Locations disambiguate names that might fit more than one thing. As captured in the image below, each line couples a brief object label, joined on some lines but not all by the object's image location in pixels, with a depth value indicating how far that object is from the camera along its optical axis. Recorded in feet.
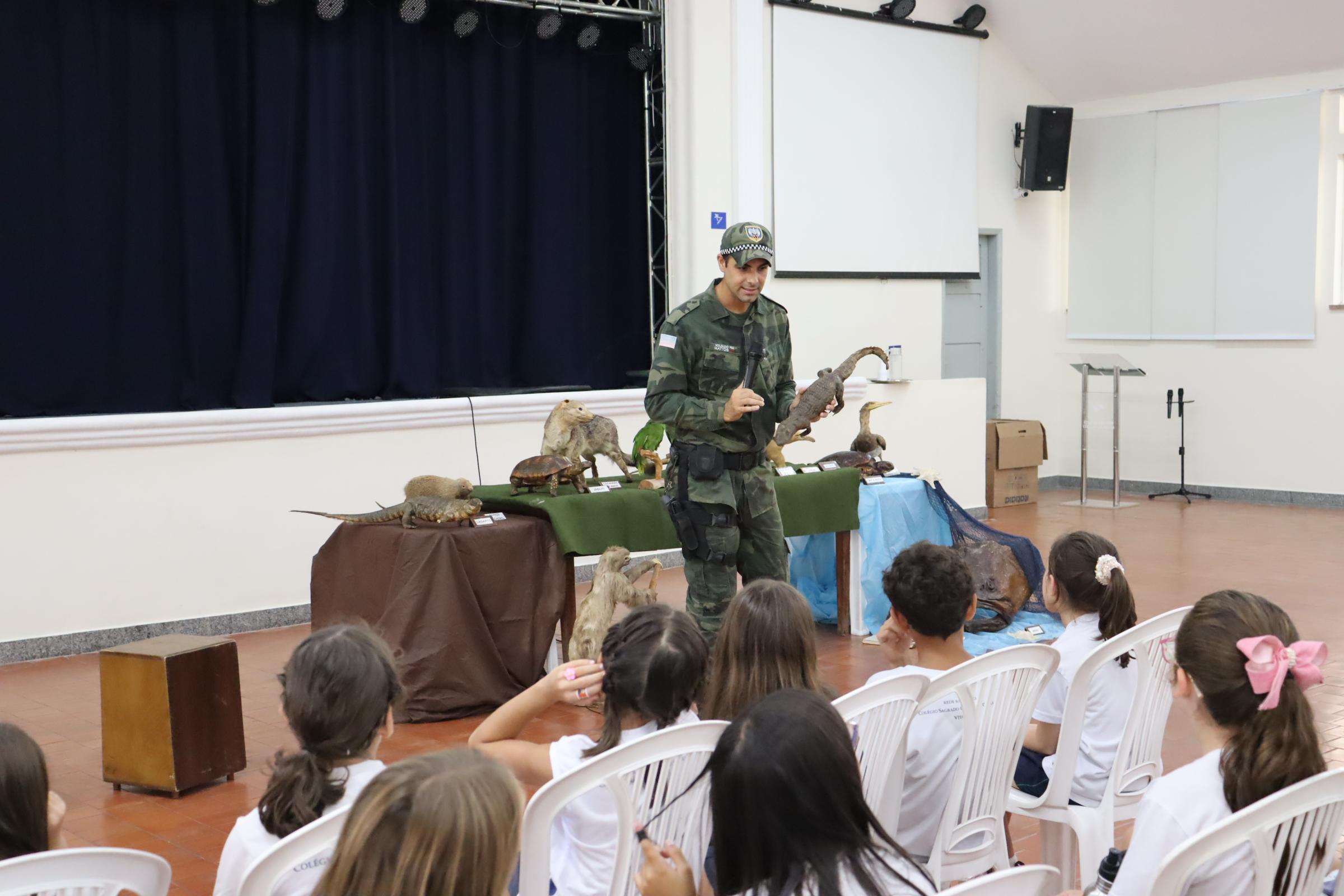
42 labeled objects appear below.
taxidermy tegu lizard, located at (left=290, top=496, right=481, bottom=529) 15.37
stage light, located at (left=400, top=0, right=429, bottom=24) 23.15
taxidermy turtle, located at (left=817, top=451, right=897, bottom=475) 19.92
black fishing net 19.81
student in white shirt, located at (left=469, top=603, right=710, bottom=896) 6.59
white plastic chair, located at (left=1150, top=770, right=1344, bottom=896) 5.07
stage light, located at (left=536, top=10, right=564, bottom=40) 25.00
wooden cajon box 12.50
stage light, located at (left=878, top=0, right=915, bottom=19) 30.35
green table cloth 15.75
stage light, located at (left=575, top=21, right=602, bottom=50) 25.70
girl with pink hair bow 5.76
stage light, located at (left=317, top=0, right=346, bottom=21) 22.38
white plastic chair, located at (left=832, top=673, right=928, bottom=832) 7.24
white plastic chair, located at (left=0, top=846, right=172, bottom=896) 4.96
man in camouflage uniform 14.24
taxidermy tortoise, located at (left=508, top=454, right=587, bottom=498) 16.31
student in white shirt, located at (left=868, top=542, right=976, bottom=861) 7.95
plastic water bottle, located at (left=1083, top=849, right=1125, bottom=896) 6.89
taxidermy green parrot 17.95
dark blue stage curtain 20.40
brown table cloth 15.07
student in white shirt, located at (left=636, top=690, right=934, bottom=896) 4.65
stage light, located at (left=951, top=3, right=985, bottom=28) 32.40
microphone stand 33.58
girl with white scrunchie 9.14
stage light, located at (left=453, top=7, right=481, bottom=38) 24.16
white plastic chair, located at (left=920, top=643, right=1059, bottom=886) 7.71
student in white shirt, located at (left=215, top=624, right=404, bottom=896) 6.20
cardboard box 32.58
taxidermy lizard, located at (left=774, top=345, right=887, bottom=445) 15.43
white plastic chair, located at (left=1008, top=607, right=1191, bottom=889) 8.37
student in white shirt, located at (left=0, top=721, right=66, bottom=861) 5.63
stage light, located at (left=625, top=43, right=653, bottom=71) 26.48
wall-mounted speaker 34.19
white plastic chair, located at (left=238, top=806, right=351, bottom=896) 5.18
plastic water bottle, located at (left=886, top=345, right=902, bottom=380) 28.94
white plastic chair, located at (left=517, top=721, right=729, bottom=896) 5.68
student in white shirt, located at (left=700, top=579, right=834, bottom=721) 7.77
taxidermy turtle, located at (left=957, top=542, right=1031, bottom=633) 19.17
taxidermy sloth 14.61
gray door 34.37
